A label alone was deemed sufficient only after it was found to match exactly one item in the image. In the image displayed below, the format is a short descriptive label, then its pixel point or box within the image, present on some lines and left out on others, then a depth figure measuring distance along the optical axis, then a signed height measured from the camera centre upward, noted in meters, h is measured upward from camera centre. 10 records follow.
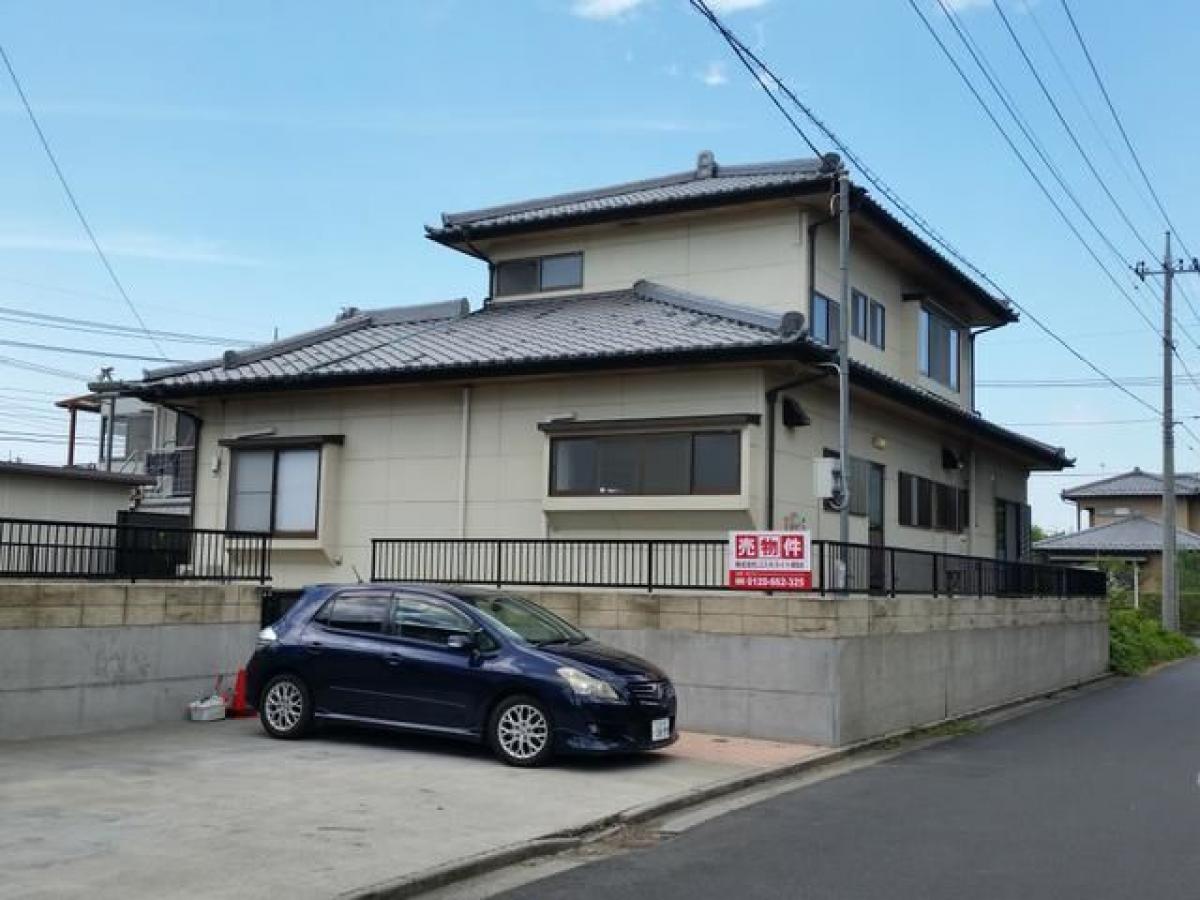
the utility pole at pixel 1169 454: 33.22 +3.62
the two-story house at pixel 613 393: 15.52 +2.56
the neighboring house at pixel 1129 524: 50.56 +2.64
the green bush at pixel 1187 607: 44.25 -1.09
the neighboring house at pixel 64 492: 18.70 +0.97
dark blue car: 10.20 -1.07
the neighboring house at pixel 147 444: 28.39 +2.91
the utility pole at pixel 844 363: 14.13 +2.64
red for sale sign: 12.49 +0.07
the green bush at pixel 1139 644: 26.70 -1.66
